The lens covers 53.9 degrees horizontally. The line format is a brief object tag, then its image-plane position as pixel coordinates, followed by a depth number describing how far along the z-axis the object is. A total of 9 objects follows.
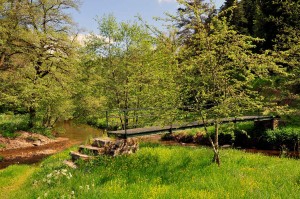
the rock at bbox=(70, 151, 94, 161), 13.82
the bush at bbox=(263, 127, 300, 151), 21.78
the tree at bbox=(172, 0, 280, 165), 10.92
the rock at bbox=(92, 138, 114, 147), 14.88
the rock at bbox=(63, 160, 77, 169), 13.38
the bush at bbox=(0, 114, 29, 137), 30.56
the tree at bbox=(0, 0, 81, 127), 28.22
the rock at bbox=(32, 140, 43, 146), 30.15
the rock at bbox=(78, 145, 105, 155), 14.44
